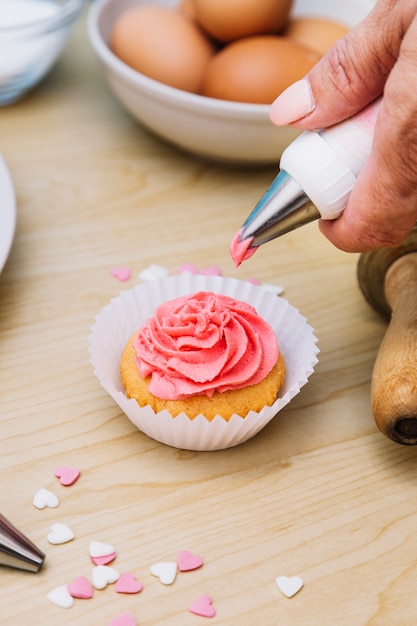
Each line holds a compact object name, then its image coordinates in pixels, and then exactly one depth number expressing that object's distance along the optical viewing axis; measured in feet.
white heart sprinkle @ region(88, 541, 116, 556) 1.96
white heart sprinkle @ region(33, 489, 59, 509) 2.09
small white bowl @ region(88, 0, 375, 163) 3.14
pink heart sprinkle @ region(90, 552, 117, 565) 1.95
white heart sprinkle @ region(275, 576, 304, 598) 1.90
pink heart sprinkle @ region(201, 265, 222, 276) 2.95
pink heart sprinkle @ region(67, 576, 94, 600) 1.87
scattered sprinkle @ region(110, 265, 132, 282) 2.94
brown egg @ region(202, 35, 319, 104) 3.22
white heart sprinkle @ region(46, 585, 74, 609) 1.85
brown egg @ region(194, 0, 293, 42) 3.37
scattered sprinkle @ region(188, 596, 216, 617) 1.84
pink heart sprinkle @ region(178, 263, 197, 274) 2.97
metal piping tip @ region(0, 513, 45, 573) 1.86
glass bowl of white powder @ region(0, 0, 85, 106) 3.69
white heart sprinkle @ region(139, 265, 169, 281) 2.94
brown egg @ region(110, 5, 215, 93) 3.38
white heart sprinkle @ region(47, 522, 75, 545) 1.99
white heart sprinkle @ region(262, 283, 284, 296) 2.91
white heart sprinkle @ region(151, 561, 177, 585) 1.92
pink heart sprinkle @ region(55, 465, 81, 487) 2.15
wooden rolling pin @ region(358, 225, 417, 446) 2.09
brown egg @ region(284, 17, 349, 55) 3.58
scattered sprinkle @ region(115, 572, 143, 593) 1.89
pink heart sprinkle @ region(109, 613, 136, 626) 1.81
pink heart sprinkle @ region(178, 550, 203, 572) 1.94
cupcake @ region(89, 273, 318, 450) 2.21
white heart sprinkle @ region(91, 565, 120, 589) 1.90
